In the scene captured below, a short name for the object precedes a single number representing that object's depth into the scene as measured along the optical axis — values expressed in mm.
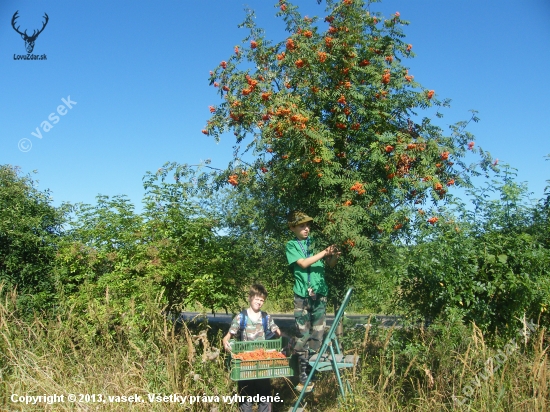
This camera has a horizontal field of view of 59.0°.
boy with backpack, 4055
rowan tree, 4438
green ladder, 3682
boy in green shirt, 4422
